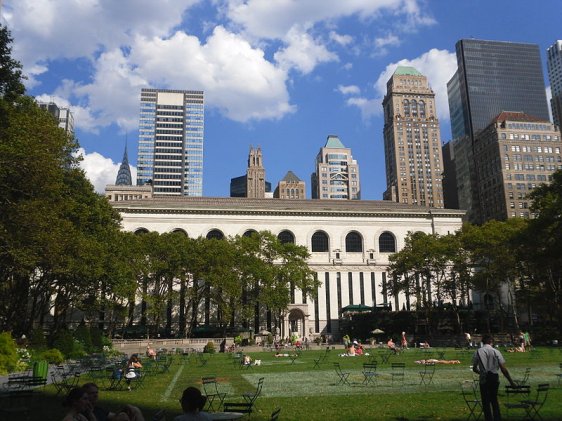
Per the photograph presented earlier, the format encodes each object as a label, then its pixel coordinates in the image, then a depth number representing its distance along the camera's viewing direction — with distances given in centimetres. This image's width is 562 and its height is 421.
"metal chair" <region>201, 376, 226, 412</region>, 1389
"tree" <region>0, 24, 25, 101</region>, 2852
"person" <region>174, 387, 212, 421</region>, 732
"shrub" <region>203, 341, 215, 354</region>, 4462
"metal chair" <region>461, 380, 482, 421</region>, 1220
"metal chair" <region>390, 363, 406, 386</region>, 2014
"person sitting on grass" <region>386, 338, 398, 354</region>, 3613
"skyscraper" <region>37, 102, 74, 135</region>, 15765
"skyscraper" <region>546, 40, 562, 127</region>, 16750
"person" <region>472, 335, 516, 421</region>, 1072
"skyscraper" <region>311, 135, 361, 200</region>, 19775
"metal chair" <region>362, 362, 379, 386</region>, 1940
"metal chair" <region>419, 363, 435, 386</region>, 1927
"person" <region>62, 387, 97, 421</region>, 773
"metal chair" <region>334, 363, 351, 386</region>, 1989
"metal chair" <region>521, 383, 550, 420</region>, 1138
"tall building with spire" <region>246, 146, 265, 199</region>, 17862
